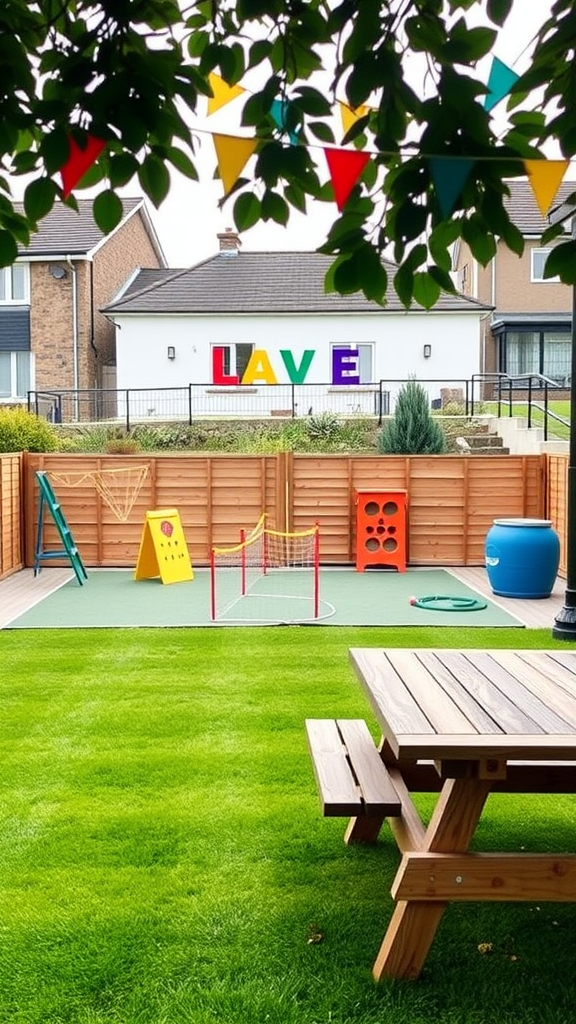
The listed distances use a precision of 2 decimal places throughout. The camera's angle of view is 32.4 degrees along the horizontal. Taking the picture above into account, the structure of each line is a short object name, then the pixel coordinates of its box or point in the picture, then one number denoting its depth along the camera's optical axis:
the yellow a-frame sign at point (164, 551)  14.24
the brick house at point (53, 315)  26.34
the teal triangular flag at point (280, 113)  3.20
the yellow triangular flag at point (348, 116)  3.50
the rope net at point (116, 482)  15.89
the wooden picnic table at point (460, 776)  2.74
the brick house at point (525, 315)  30.33
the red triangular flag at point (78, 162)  2.87
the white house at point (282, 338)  25.80
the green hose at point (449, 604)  11.51
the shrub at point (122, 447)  19.23
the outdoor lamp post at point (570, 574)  9.12
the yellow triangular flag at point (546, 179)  3.35
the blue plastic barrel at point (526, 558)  12.56
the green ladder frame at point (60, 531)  14.16
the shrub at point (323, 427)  21.16
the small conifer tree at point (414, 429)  18.69
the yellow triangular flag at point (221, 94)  3.66
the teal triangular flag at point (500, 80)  3.34
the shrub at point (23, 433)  16.50
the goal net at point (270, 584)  11.09
